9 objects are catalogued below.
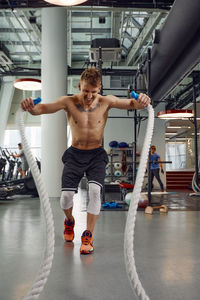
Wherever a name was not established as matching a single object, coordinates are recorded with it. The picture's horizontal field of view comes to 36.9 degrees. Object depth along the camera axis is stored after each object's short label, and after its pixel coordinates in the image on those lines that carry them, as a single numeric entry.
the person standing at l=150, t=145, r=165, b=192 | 8.05
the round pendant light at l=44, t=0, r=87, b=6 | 3.04
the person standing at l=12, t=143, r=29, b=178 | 7.54
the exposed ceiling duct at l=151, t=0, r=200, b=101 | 3.29
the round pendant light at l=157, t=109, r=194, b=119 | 6.45
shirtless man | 2.09
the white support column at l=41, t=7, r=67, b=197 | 6.36
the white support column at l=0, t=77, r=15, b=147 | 12.29
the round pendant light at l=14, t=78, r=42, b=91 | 5.54
